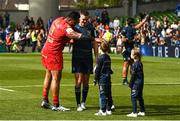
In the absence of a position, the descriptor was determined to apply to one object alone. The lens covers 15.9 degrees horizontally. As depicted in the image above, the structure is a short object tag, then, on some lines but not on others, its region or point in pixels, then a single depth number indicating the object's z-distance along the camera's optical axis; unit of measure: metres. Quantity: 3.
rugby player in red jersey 13.57
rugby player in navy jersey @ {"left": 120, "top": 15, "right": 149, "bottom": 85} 19.61
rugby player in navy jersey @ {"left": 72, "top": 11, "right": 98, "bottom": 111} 13.86
